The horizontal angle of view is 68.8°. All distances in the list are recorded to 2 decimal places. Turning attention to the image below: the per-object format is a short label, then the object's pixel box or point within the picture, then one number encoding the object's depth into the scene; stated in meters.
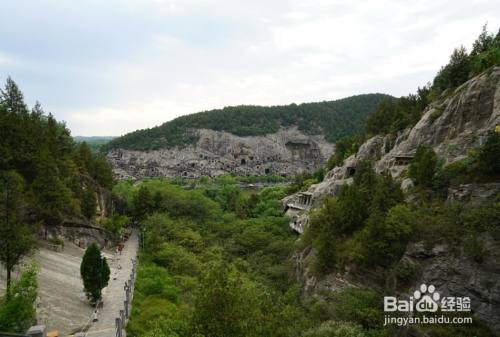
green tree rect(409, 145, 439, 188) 25.08
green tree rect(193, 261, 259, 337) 12.15
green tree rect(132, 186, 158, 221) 49.81
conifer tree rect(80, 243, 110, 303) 20.92
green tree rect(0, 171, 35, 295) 16.72
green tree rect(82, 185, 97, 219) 42.06
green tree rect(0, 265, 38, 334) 12.56
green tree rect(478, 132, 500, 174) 20.80
